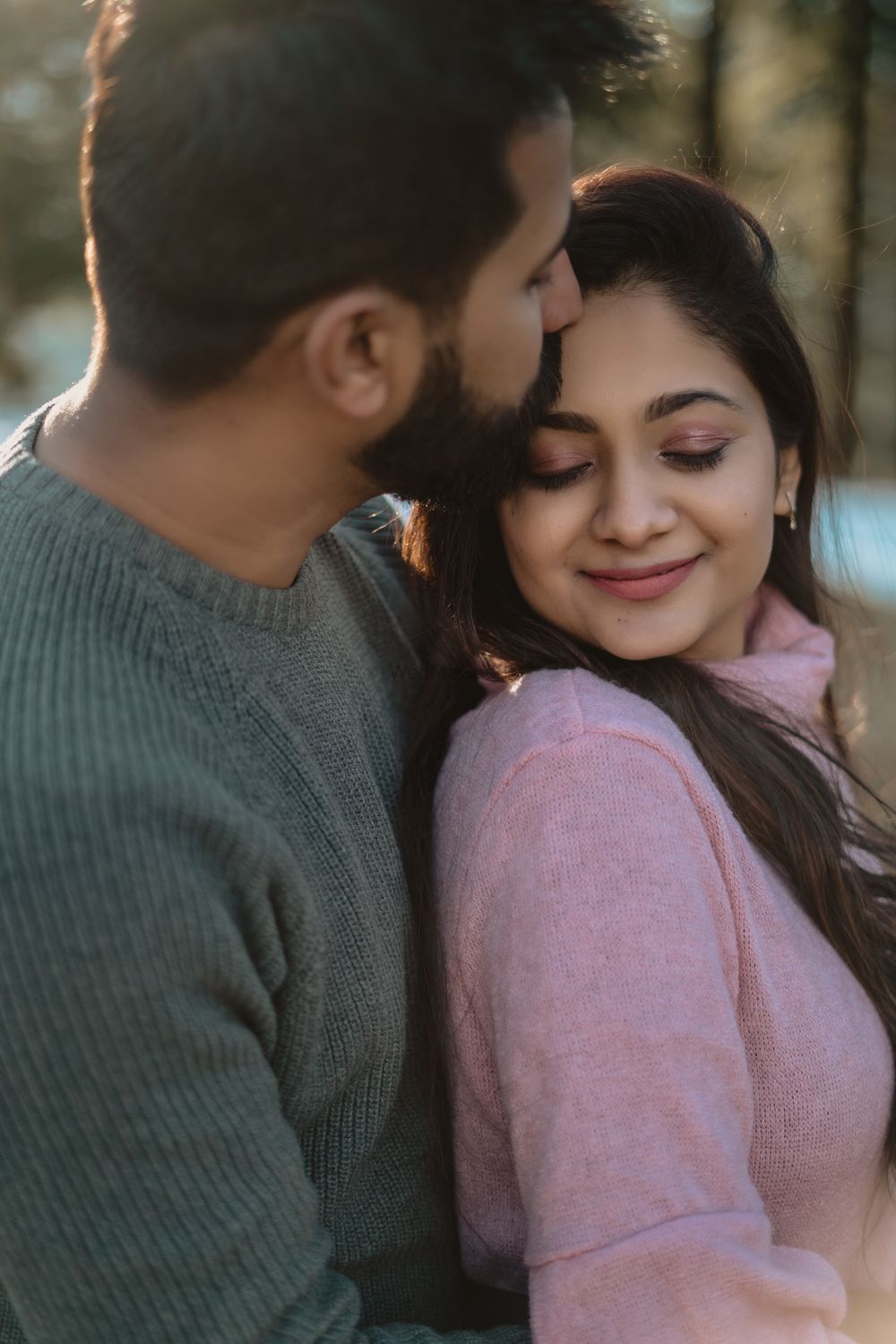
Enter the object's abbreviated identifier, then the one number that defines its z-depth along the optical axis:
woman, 0.80
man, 0.75
